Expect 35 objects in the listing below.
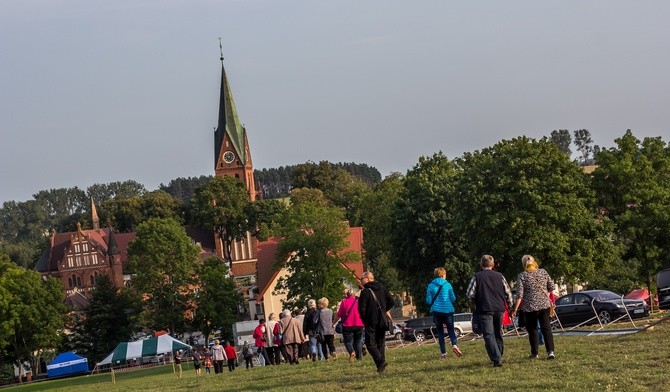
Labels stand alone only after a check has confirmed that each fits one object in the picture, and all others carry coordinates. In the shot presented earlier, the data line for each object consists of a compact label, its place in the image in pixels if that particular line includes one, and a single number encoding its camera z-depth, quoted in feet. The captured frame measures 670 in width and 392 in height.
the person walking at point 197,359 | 150.11
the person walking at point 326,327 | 92.07
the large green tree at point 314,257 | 229.86
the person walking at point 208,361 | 148.46
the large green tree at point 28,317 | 290.97
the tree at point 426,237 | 207.51
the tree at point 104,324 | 293.64
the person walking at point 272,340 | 103.39
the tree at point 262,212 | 471.62
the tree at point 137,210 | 534.78
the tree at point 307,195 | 483.76
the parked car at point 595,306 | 119.44
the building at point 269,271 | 282.36
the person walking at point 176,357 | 161.94
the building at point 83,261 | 493.36
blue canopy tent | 275.39
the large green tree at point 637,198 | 191.72
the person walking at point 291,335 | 98.02
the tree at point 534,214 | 176.24
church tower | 562.66
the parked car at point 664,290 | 120.37
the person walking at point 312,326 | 93.50
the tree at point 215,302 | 289.12
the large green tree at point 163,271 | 291.99
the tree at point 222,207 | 474.49
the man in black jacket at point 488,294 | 58.90
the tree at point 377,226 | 325.83
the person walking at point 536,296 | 57.93
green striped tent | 185.16
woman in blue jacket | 66.80
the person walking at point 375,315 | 63.77
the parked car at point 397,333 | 203.00
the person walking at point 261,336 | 106.11
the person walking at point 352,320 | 74.74
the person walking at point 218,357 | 119.96
